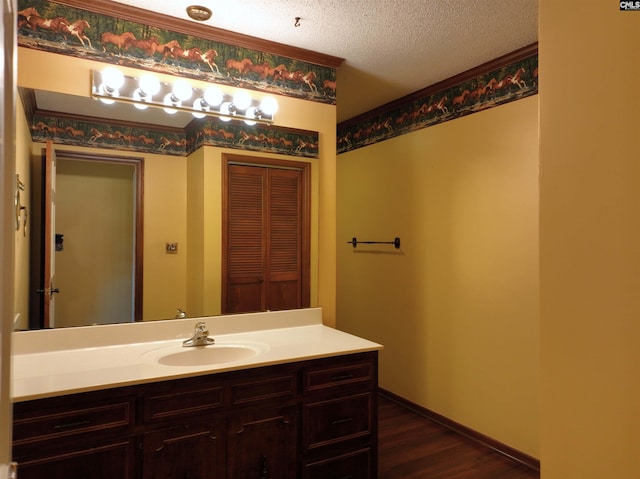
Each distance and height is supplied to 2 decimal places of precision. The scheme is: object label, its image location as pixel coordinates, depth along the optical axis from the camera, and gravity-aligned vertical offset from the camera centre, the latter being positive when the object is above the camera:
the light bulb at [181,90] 2.17 +0.81
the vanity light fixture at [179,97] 2.01 +0.77
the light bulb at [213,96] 2.25 +0.81
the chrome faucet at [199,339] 2.06 -0.48
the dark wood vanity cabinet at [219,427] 1.43 -0.73
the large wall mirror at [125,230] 1.94 +0.07
